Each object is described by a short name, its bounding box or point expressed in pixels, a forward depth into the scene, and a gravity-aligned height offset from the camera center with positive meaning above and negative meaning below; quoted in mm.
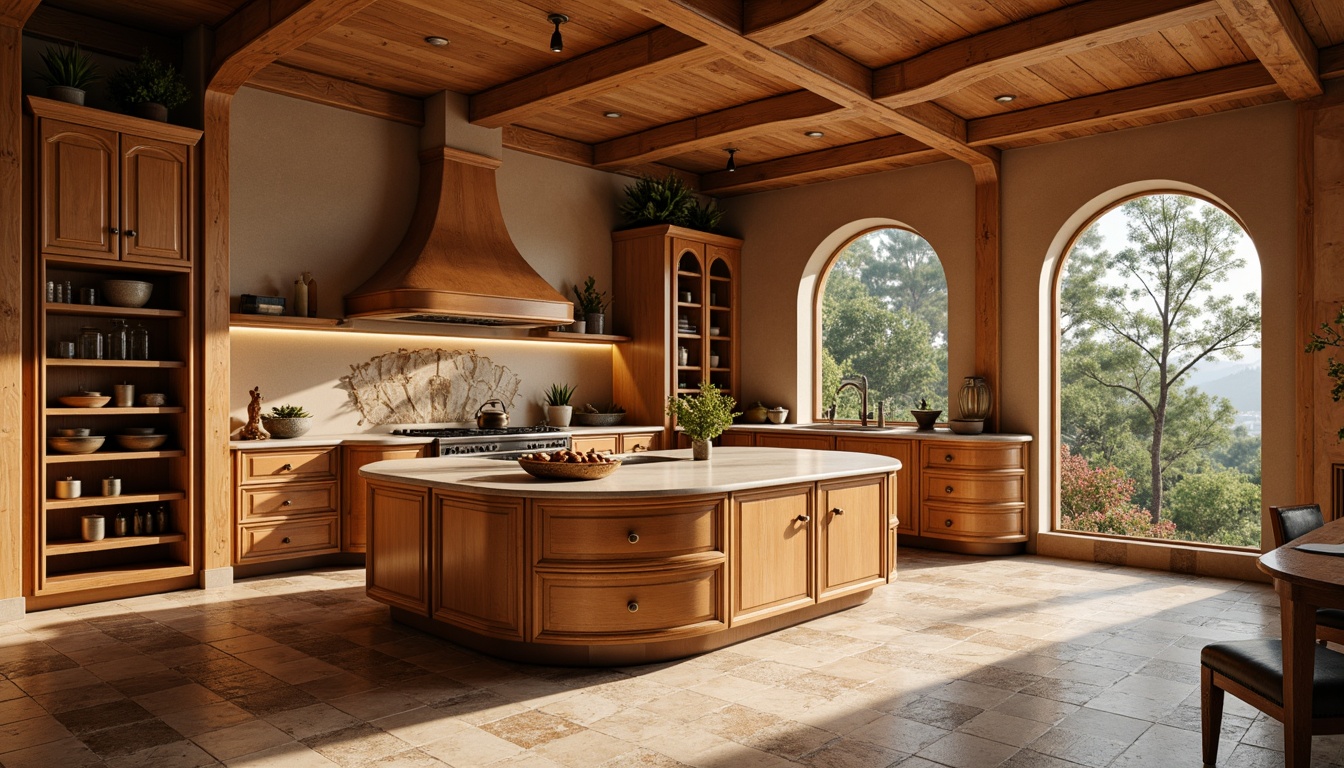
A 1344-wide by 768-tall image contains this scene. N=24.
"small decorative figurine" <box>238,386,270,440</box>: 5684 -287
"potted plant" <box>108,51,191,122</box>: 5062 +1674
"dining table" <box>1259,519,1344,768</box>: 2381 -688
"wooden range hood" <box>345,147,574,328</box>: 5875 +788
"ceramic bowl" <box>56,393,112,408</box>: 4883 -105
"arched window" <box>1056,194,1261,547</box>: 8250 +12
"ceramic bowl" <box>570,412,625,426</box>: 7625 -328
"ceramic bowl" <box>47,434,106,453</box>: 4824 -342
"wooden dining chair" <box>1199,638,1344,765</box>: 2459 -882
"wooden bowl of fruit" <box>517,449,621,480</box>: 3928 -376
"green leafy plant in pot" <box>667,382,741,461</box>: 4738 -177
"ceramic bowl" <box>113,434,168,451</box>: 5109 -346
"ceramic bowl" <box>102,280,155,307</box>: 5023 +505
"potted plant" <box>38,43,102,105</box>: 4766 +1660
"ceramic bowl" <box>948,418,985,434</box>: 6883 -351
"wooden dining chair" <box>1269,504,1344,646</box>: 3172 -562
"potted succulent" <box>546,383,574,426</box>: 7258 -206
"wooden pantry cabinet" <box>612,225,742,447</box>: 7848 +640
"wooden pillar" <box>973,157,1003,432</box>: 7012 +806
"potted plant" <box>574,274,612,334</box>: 7754 +653
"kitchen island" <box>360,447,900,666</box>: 3713 -768
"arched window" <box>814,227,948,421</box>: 11734 +756
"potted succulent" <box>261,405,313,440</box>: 5777 -262
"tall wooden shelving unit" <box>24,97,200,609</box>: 4711 +309
